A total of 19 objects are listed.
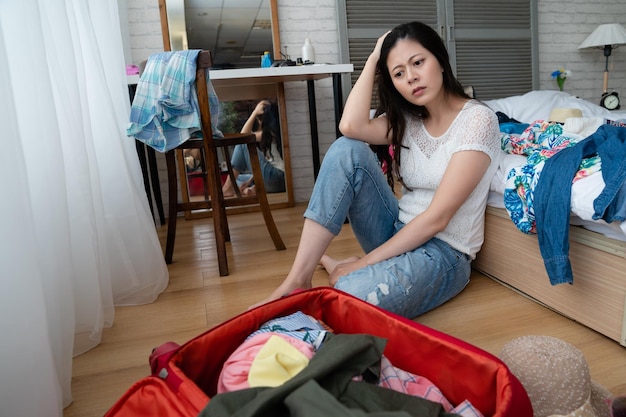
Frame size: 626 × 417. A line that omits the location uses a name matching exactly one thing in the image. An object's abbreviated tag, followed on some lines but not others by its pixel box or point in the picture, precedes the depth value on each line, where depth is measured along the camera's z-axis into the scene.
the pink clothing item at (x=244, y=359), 0.65
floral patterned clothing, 1.07
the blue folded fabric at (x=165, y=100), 1.49
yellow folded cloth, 0.61
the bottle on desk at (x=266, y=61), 2.47
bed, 0.95
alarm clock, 2.95
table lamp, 2.96
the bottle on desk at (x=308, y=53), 2.44
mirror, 2.56
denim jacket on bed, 0.94
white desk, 1.95
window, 2.77
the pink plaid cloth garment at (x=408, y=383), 0.66
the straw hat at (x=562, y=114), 1.48
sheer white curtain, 0.67
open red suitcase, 0.57
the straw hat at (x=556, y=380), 0.68
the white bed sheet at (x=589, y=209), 0.92
